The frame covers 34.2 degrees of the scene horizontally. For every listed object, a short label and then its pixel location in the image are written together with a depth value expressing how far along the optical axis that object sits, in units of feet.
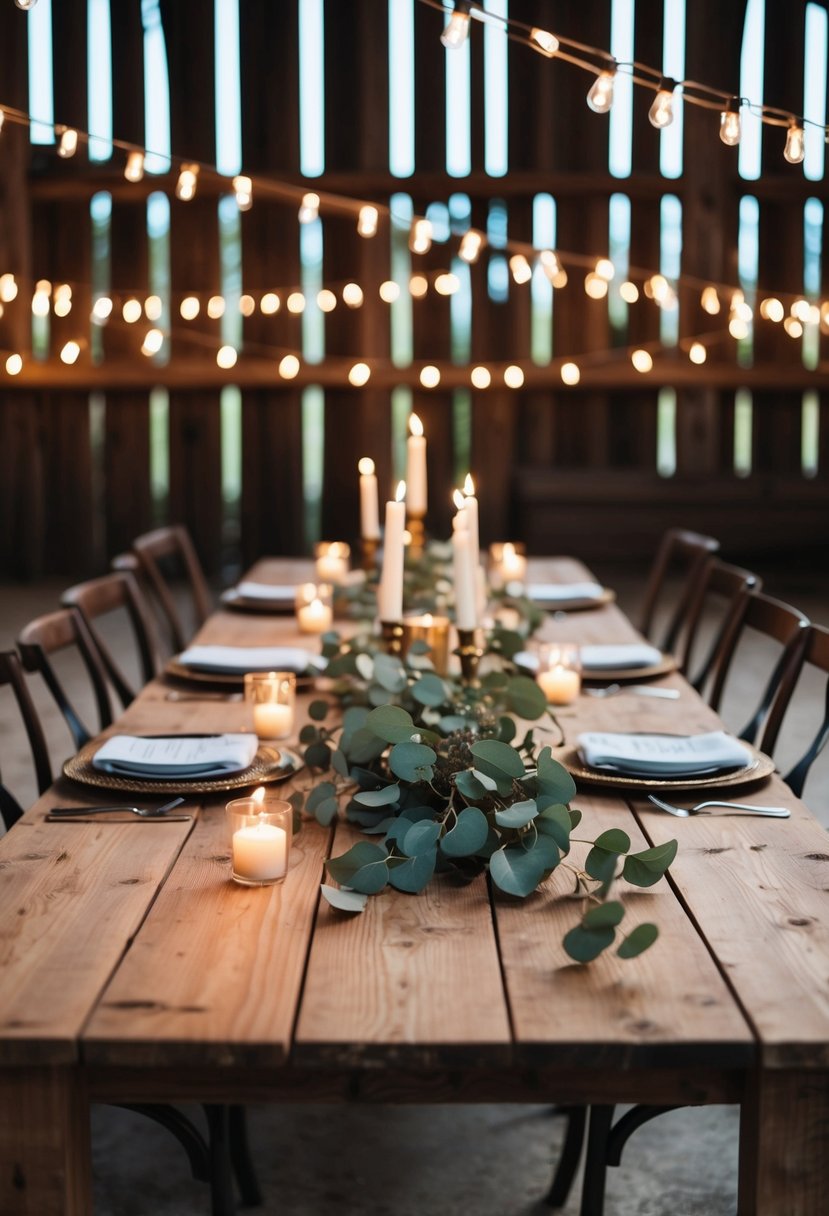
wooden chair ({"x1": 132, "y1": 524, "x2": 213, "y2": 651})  13.09
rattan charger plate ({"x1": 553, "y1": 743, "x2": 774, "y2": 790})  6.35
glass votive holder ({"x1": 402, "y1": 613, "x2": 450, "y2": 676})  7.64
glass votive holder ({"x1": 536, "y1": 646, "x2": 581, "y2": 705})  8.31
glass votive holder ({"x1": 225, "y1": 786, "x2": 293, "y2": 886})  5.17
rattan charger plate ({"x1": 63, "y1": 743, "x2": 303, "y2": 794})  6.31
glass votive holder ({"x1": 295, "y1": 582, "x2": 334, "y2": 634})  10.91
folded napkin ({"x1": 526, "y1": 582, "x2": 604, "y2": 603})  12.37
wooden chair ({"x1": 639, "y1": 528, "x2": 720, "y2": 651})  12.39
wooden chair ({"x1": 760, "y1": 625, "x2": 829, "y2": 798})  8.03
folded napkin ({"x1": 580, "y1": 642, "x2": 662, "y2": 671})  9.41
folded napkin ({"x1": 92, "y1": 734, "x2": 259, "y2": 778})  6.44
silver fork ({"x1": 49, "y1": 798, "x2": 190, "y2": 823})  6.04
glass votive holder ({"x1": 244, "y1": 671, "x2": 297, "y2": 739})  7.33
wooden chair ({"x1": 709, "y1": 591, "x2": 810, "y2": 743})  8.43
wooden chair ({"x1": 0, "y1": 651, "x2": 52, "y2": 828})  7.44
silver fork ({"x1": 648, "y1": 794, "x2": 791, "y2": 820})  6.08
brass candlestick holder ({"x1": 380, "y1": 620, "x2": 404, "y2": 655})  7.41
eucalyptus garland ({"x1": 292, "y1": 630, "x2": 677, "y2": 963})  4.86
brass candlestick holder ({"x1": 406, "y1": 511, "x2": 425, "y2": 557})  12.48
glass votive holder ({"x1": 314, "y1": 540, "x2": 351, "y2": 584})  13.26
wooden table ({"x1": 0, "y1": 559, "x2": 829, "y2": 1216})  3.87
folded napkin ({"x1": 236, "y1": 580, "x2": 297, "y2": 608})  12.21
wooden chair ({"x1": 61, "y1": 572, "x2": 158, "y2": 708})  9.78
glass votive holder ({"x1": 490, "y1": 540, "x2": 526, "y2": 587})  13.14
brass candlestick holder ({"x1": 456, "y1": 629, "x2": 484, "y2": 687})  7.20
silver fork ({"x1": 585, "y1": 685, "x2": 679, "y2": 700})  8.76
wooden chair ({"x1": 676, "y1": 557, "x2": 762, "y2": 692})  10.09
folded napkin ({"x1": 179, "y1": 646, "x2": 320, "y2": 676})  9.15
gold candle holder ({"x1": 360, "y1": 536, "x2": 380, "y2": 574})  12.21
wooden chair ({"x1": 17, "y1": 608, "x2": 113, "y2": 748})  7.97
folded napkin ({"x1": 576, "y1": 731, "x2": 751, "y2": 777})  6.47
